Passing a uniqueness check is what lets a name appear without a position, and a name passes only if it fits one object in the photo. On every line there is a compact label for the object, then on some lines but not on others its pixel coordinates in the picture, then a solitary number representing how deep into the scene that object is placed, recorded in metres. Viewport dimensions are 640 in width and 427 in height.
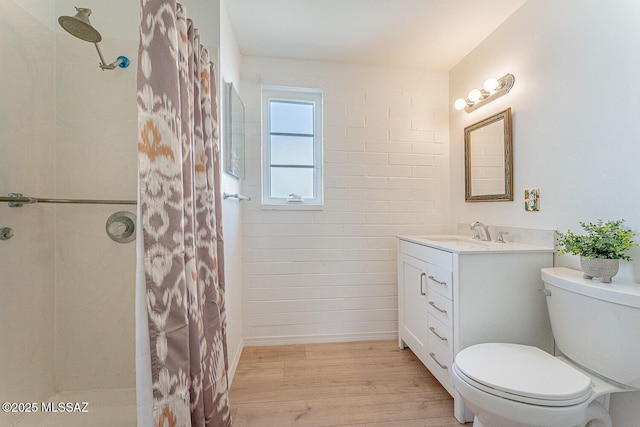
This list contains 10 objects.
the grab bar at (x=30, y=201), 1.14
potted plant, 1.06
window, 2.21
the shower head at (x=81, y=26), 1.01
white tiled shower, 1.34
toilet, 0.93
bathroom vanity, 1.36
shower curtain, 0.87
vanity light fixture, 1.71
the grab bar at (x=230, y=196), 1.59
